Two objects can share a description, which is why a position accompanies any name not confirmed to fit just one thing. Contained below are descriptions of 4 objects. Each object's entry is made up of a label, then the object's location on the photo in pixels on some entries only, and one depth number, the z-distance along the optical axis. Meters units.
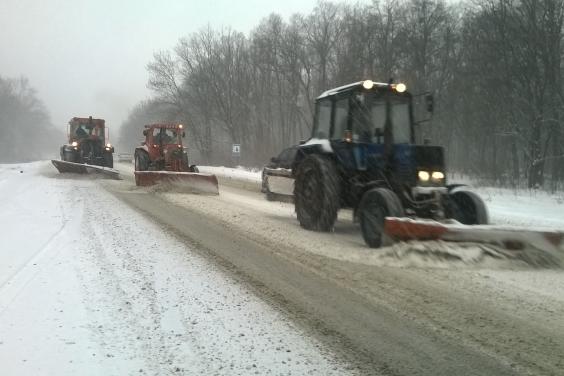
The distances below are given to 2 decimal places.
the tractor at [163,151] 18.23
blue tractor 7.09
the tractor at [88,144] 23.25
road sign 32.34
